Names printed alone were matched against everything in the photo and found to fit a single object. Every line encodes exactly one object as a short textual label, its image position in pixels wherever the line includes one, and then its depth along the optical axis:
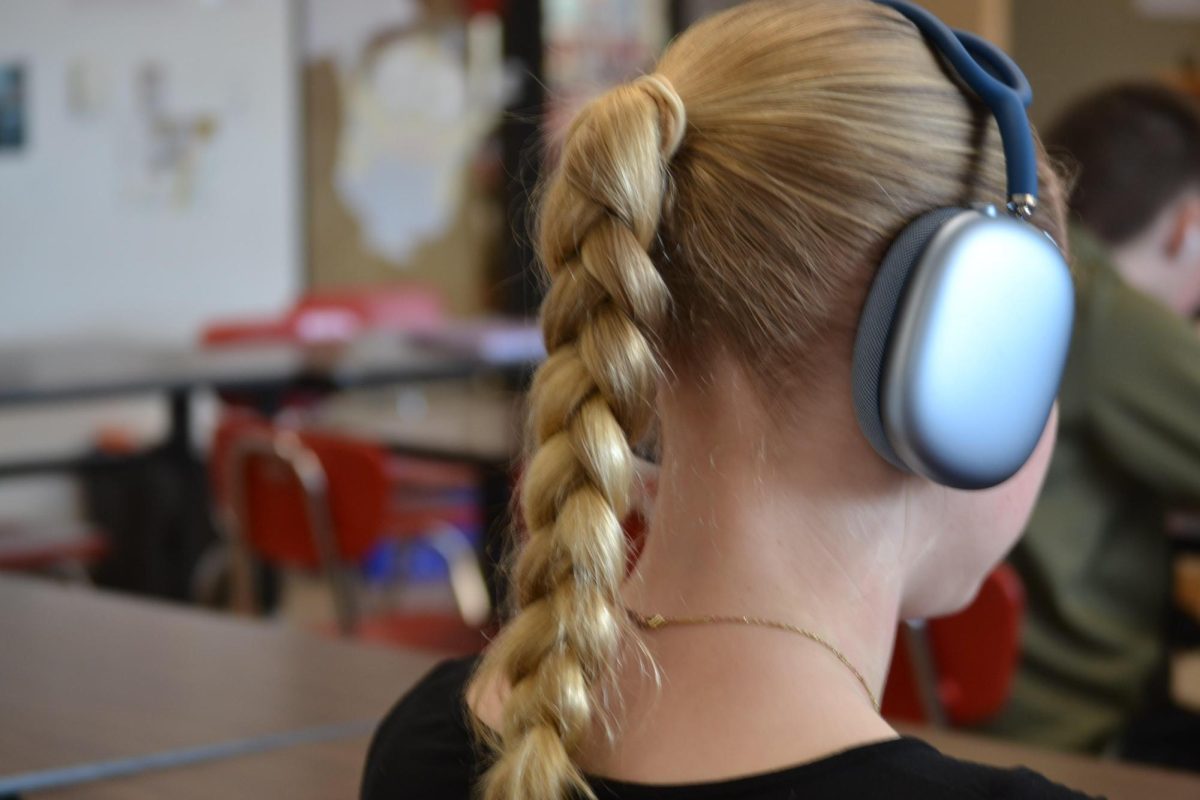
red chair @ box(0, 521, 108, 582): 3.26
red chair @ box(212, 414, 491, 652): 2.51
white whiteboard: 4.40
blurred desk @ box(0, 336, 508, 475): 3.29
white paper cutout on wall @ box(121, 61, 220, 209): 4.63
